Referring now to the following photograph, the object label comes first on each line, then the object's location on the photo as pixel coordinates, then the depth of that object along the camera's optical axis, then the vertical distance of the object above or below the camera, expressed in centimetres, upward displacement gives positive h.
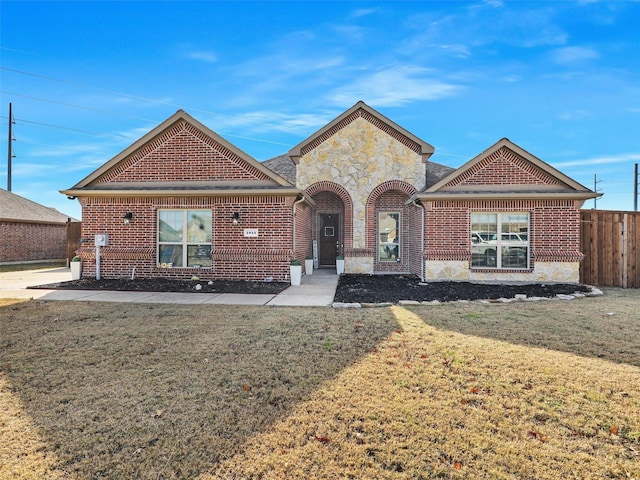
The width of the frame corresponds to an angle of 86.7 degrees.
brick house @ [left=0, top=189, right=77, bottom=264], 1914 +83
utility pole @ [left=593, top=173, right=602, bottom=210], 4328 +878
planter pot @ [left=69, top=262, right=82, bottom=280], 1183 -85
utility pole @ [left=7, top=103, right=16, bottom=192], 3055 +954
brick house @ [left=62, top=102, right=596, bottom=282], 1134 +115
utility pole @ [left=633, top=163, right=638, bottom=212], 3230 +603
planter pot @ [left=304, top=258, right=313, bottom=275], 1430 -83
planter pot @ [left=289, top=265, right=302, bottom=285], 1108 -88
